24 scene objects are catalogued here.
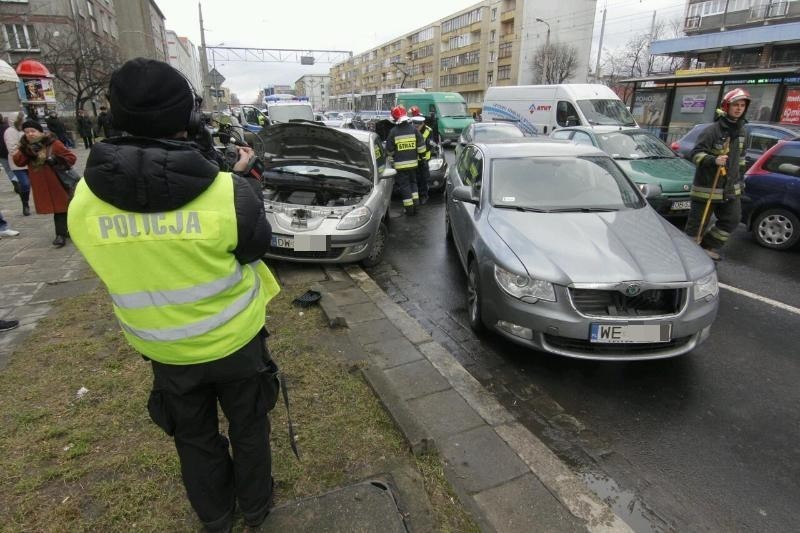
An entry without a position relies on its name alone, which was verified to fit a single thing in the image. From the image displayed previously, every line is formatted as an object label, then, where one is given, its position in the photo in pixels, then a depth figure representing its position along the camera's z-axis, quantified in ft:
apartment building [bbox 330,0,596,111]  190.08
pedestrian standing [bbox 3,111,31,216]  25.23
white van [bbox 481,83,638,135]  46.50
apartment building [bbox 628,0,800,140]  48.47
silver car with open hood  18.19
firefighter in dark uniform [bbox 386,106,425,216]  27.73
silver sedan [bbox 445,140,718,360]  10.89
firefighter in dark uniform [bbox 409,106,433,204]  31.42
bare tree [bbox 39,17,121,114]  86.43
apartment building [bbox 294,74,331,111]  370.12
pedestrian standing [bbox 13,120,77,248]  20.15
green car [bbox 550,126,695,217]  24.43
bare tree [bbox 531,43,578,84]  169.07
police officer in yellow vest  5.05
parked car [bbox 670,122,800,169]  27.66
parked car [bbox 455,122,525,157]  37.42
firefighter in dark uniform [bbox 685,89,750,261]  18.37
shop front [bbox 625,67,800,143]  47.14
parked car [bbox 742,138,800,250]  21.54
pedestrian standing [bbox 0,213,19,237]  23.21
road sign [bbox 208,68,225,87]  69.99
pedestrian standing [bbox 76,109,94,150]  68.49
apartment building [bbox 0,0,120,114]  94.68
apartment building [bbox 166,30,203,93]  239.30
